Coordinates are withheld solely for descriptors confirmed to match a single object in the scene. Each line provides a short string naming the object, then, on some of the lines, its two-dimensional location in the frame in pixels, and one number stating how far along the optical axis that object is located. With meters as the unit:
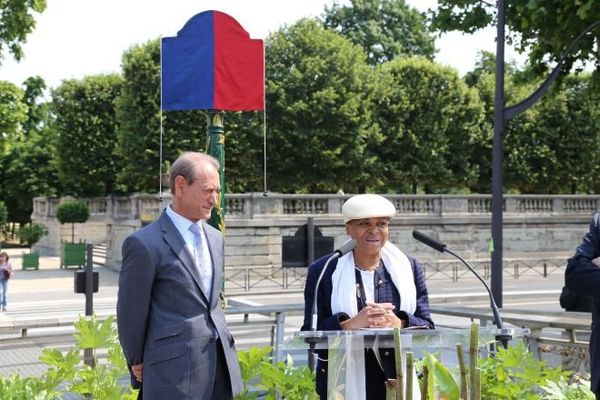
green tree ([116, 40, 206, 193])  33.22
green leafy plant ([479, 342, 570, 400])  3.14
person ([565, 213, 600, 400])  3.25
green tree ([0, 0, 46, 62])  20.83
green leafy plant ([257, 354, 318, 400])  3.24
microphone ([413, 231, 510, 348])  3.43
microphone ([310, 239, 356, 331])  3.14
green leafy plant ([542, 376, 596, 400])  3.10
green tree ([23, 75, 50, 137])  63.17
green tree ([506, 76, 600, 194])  37.97
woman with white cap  3.23
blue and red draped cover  6.36
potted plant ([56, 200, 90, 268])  39.44
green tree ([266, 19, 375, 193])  33.50
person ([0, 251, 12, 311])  18.09
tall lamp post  11.99
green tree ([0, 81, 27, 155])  24.42
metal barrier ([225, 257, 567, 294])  24.98
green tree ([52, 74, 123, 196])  40.89
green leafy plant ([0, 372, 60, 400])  3.07
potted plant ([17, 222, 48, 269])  45.12
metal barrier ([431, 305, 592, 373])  6.20
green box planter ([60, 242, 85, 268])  31.25
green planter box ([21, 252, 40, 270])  32.26
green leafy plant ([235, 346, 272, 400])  3.65
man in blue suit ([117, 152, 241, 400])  3.26
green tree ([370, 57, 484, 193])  36.06
